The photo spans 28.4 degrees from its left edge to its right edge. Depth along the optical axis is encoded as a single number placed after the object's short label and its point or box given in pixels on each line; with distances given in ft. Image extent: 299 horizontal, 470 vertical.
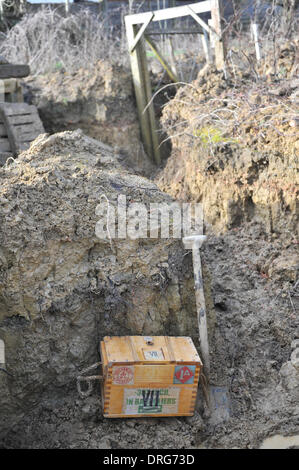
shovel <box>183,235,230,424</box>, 16.88
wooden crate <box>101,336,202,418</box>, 15.06
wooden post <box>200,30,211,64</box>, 28.83
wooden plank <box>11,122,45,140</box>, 27.20
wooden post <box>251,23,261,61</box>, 26.35
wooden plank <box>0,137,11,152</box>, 27.20
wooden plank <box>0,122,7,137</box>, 27.66
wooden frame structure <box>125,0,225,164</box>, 28.04
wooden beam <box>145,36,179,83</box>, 29.12
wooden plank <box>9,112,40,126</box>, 27.50
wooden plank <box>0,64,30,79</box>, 28.89
